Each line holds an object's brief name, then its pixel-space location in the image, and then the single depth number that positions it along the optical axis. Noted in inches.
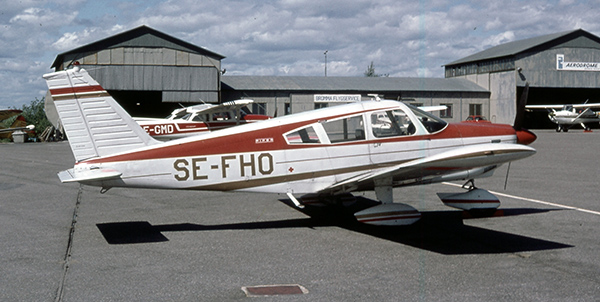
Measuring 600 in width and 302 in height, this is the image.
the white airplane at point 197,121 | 881.5
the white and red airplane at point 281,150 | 309.9
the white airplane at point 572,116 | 1938.6
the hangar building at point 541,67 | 2182.6
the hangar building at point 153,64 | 1690.5
